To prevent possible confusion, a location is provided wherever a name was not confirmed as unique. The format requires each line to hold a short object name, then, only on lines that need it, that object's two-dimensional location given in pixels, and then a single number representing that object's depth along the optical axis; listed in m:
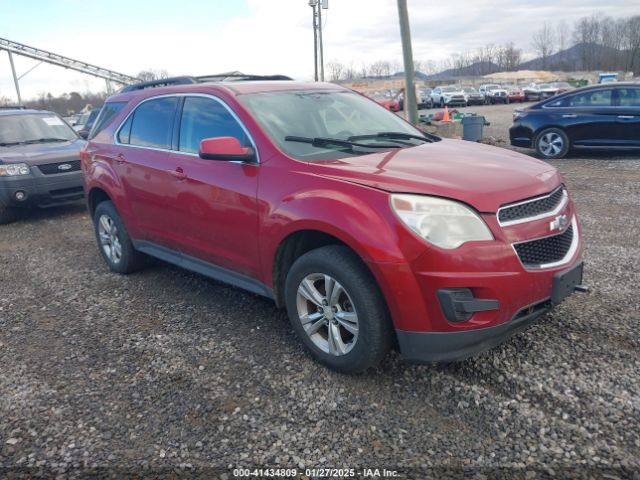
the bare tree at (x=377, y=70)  114.00
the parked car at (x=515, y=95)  45.31
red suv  2.84
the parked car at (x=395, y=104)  27.53
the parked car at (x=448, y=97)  41.66
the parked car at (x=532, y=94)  44.50
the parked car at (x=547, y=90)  43.78
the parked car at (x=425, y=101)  43.10
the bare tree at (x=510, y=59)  117.69
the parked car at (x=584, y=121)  10.57
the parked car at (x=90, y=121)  12.10
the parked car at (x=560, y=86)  43.55
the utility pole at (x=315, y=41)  32.41
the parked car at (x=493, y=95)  45.41
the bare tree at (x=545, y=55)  116.21
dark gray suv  8.04
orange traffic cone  18.22
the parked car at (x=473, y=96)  43.81
